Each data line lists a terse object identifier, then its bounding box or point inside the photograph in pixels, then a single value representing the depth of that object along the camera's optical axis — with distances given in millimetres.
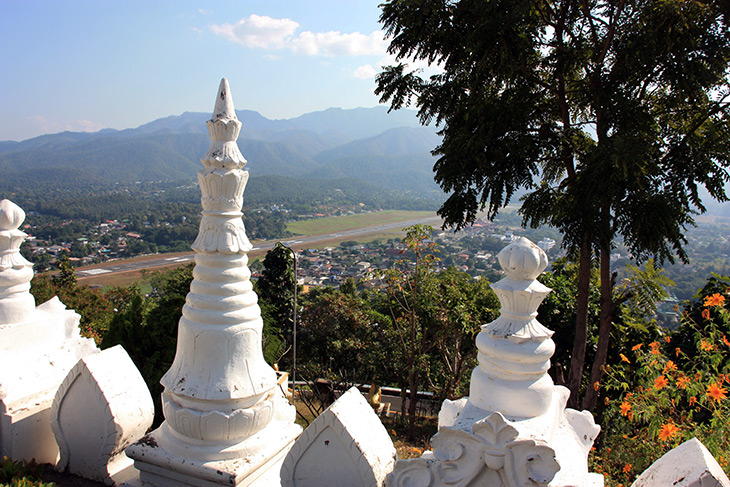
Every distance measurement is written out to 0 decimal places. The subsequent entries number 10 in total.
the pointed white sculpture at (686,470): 1565
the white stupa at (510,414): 1550
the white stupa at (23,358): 2594
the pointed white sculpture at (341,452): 1854
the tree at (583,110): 5590
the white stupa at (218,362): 2170
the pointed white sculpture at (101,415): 2436
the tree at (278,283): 16469
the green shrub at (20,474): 2170
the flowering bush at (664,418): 3082
